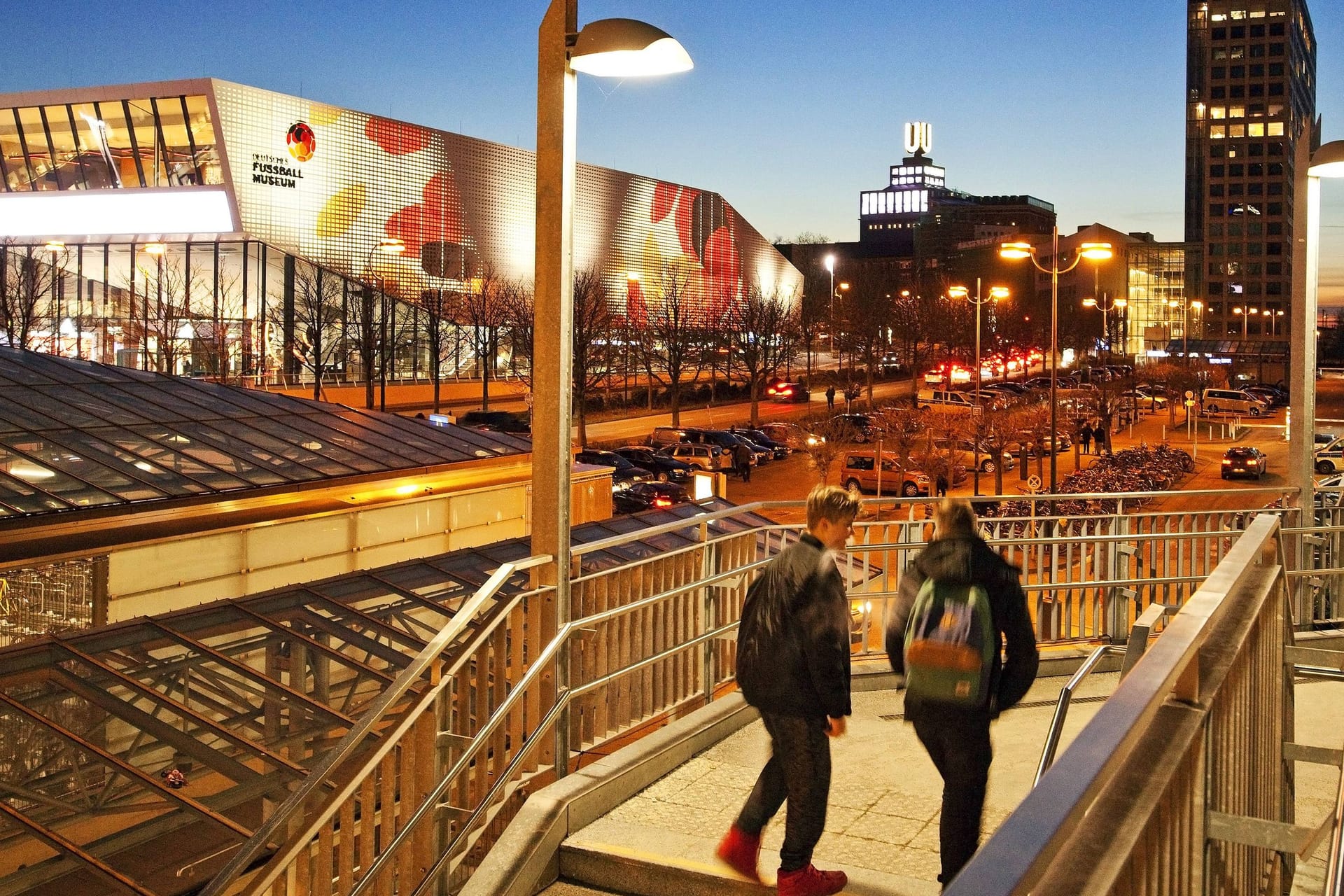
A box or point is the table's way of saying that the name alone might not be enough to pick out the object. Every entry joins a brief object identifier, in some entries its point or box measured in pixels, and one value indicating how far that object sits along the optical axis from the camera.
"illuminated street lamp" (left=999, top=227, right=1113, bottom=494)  27.26
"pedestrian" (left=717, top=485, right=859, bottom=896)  4.82
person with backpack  4.76
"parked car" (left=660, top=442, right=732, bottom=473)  50.16
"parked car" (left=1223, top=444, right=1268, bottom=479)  45.84
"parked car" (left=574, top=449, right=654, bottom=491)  43.54
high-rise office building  165.12
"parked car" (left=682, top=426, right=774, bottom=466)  53.06
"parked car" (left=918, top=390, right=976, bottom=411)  62.75
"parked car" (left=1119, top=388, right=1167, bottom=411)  83.62
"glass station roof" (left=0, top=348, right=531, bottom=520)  15.69
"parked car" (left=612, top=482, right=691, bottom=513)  38.97
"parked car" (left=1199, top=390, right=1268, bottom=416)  75.38
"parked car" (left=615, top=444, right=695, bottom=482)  46.38
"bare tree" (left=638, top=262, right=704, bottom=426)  75.88
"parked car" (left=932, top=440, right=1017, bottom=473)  47.09
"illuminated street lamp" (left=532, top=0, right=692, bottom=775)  6.44
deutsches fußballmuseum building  59.53
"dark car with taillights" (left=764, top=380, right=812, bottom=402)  85.75
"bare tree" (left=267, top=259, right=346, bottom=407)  61.78
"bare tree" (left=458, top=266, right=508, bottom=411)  72.62
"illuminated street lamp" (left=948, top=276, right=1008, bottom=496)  40.91
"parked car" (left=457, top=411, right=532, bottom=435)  57.46
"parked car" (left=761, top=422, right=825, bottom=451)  54.41
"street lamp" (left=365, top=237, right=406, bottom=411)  61.89
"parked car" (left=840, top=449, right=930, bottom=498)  42.94
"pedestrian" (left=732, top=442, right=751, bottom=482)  50.41
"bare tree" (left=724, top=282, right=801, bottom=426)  82.31
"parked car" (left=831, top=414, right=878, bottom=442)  50.91
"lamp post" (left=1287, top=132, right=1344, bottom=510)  11.26
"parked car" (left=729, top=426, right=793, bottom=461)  56.97
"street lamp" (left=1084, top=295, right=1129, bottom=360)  71.38
